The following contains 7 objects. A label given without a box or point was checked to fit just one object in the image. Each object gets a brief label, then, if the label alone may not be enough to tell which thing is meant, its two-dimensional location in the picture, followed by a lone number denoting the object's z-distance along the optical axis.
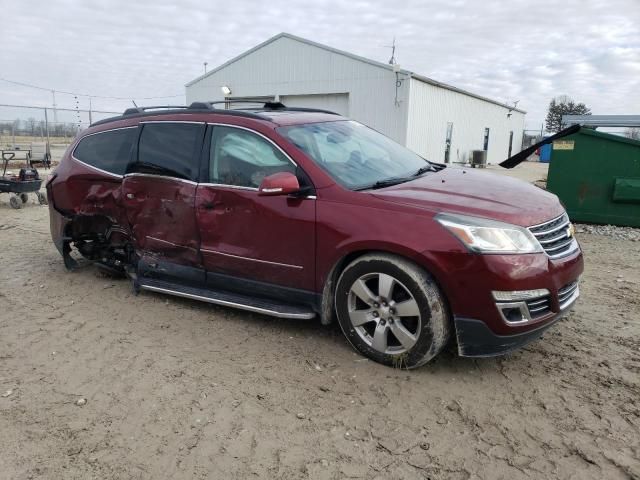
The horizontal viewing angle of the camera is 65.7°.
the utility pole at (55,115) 21.23
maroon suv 3.08
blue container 32.78
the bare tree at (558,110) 66.25
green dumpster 7.84
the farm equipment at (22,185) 10.24
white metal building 17.58
